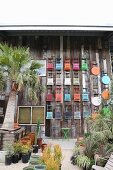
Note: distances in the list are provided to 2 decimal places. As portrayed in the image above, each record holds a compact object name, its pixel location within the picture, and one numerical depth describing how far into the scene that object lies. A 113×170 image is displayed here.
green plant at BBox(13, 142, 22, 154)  7.42
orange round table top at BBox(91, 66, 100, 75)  11.74
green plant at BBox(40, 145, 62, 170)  5.00
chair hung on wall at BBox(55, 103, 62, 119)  11.26
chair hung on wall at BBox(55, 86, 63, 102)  11.35
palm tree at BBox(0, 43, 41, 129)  8.45
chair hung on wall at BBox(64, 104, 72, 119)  11.27
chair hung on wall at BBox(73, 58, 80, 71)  11.77
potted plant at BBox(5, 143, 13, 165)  7.16
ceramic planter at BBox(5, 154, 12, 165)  7.16
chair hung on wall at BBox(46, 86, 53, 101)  11.40
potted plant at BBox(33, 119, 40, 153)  8.33
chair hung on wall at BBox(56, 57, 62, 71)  11.74
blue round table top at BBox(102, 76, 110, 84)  11.66
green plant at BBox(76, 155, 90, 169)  6.46
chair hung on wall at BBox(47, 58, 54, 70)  11.70
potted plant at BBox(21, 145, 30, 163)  7.31
